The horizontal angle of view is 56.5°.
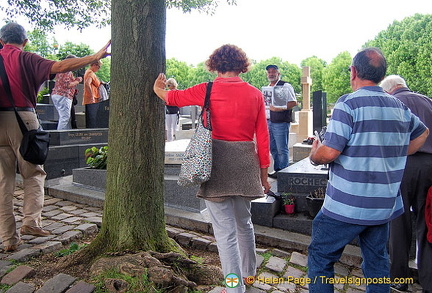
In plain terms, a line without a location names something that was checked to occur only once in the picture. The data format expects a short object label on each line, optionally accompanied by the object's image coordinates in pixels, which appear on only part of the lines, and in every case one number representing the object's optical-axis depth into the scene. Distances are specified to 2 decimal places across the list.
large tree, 3.19
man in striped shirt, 2.46
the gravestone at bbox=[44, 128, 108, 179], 6.88
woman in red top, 2.89
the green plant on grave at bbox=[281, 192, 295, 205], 4.97
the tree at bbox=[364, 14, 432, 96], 39.09
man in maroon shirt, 3.70
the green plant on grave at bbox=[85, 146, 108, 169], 6.07
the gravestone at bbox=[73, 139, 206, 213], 5.06
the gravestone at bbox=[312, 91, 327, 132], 9.80
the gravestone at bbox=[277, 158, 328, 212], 5.13
